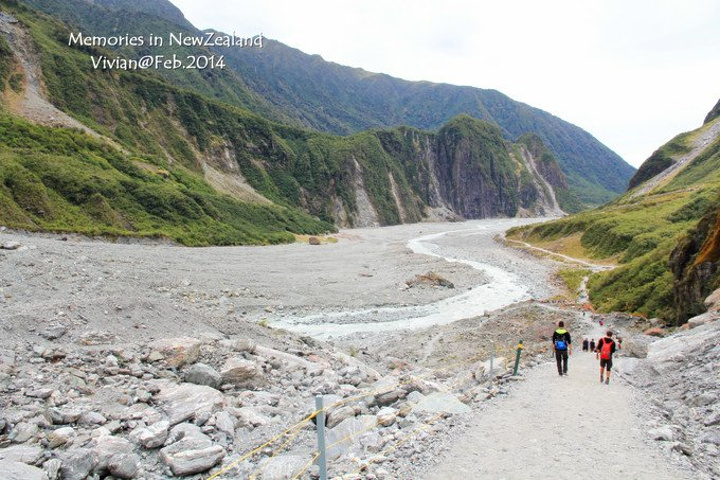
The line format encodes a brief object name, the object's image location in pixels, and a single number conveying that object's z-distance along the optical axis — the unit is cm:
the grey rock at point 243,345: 1325
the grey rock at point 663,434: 817
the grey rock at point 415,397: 1025
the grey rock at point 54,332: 1174
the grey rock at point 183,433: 788
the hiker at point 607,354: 1243
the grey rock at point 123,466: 681
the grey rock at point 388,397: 1045
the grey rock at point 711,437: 811
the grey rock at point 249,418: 904
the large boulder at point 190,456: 715
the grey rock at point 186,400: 880
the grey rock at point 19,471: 607
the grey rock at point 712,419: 874
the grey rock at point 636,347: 1544
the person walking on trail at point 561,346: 1327
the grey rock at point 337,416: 916
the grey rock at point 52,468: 632
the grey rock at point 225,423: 850
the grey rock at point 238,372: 1112
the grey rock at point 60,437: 730
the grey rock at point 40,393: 860
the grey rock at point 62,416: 796
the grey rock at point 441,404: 966
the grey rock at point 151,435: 764
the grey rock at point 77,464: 652
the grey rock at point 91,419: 816
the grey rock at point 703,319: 1532
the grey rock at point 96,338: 1218
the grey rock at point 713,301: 1673
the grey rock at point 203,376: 1072
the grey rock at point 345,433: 802
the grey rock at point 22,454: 653
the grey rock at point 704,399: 973
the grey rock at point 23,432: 716
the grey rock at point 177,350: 1156
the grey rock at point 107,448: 683
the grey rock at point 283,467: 697
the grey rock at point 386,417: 904
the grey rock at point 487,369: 1304
